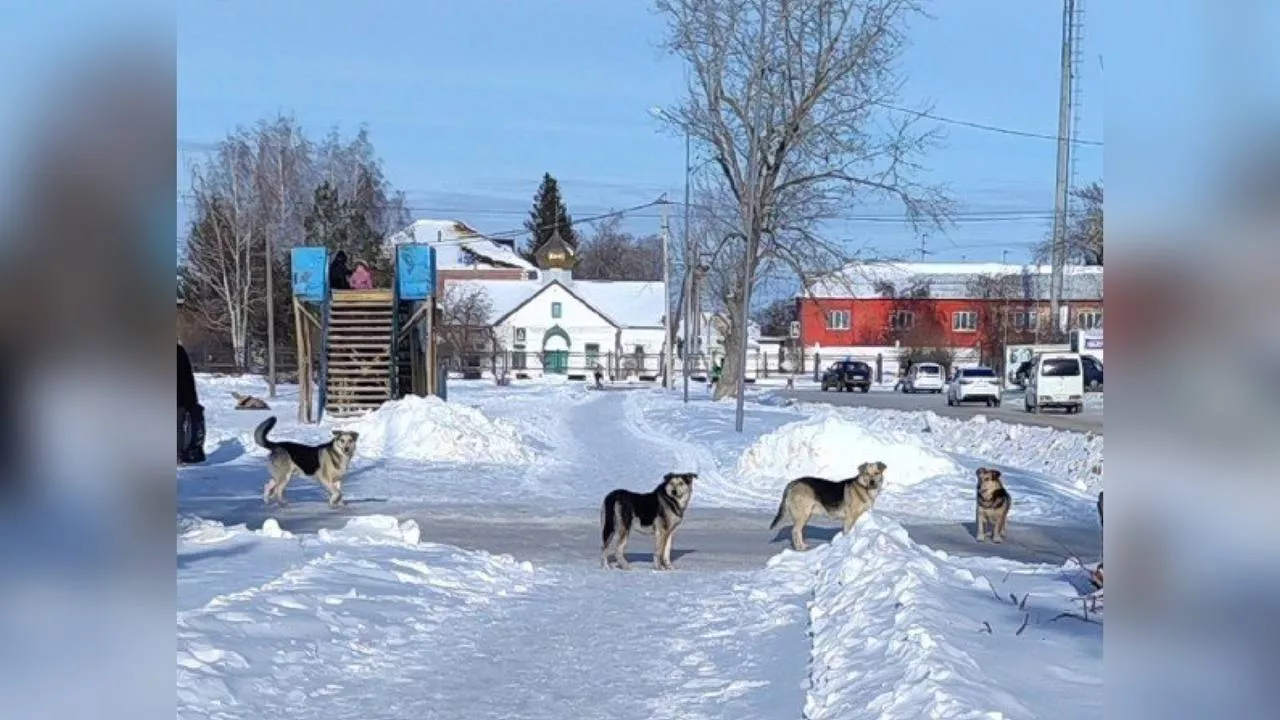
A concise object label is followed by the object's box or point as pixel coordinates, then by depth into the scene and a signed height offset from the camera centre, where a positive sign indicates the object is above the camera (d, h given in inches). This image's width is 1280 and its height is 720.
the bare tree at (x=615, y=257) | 5516.7 +377.0
